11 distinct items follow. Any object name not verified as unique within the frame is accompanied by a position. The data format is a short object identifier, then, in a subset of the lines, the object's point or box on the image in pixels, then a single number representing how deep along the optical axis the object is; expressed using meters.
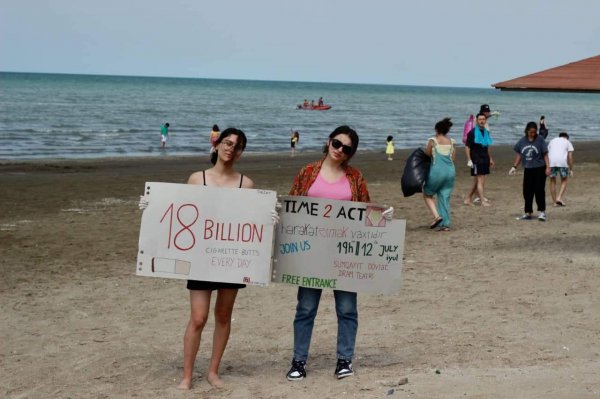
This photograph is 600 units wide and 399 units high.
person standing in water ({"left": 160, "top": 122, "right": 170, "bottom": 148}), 38.00
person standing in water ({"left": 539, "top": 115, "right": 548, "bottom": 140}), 29.67
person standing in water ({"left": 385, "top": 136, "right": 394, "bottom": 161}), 33.11
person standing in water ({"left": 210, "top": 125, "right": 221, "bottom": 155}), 30.54
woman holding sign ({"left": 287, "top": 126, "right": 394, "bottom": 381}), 7.12
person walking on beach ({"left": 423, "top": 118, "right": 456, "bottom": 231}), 14.40
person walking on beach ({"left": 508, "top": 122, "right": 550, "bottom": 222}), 15.32
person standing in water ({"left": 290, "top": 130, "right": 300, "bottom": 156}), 36.08
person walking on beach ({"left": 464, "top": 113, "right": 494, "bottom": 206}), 17.41
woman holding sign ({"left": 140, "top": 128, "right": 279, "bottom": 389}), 6.94
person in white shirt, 16.88
